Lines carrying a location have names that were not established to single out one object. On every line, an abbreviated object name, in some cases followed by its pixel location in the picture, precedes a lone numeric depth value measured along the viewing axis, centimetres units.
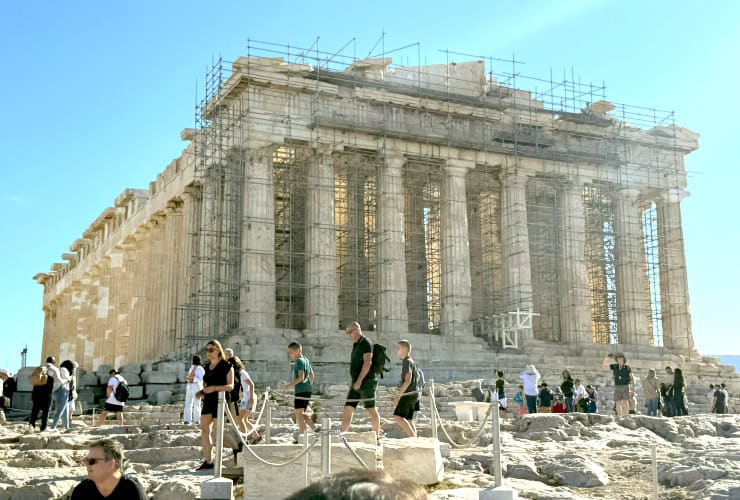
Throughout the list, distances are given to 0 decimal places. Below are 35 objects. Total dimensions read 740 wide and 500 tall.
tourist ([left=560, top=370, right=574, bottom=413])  2208
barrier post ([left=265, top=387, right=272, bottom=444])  1298
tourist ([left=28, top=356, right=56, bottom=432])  1788
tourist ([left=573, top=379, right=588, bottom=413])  2342
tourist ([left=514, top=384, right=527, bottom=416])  2239
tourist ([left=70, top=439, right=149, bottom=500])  593
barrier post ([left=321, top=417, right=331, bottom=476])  963
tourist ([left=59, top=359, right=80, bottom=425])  1853
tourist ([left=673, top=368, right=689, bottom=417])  2192
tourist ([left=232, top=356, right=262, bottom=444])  1278
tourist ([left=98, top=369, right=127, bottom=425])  1931
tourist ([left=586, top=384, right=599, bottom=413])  2392
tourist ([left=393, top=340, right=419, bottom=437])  1280
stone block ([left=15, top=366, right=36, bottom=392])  2776
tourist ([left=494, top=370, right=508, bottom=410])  2286
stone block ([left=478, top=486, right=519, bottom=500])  964
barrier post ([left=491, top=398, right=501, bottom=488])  980
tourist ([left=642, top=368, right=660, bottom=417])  2159
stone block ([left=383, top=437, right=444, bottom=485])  1093
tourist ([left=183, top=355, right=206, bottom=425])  1812
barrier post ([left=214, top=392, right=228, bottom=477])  1055
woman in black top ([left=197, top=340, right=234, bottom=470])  1188
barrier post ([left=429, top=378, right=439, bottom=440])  1248
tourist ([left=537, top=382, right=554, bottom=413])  2275
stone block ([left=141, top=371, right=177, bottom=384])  2769
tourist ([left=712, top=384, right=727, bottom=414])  2362
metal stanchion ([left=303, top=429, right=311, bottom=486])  1027
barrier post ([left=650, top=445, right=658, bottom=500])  1011
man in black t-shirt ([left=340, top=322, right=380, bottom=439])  1266
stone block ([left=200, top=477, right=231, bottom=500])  1021
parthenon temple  3375
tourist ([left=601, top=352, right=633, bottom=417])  2022
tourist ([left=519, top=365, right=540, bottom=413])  2162
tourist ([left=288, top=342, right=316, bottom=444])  1366
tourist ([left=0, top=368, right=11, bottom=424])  2068
